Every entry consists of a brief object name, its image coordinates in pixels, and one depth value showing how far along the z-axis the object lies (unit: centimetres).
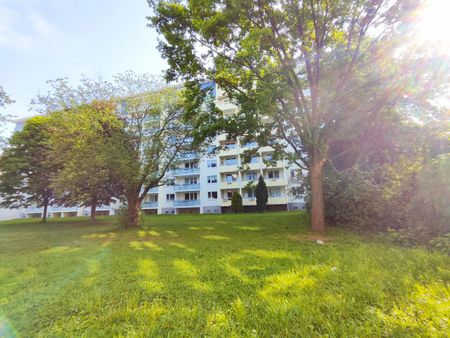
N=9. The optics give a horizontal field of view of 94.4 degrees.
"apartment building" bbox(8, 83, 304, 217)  3303
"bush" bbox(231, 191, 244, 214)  3041
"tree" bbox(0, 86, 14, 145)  976
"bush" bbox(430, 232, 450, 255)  482
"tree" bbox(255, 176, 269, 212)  2992
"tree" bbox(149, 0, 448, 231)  812
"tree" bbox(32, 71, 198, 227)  1282
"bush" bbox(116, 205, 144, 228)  1353
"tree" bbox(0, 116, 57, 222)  1941
